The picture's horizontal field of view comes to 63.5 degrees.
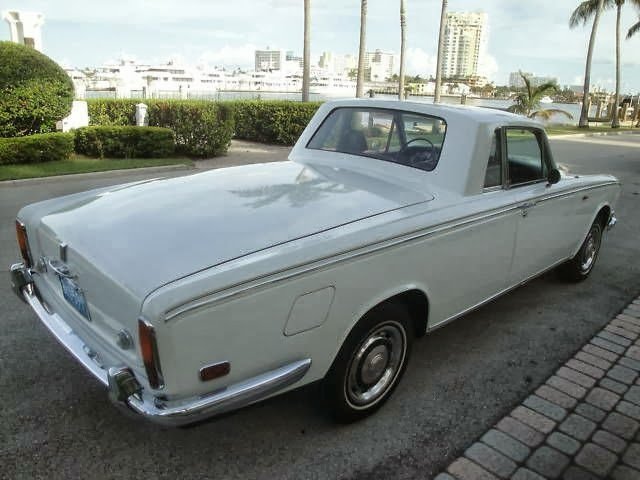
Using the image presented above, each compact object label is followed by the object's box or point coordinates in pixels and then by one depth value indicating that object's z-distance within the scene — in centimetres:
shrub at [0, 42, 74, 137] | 1062
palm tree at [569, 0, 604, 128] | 3173
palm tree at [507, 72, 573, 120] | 2805
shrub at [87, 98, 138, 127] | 1402
